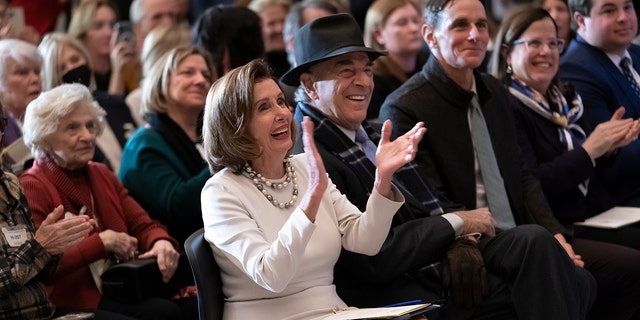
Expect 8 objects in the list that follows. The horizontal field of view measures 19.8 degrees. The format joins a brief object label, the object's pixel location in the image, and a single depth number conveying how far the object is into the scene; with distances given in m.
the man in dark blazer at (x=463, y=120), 7.31
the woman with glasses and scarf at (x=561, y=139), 7.59
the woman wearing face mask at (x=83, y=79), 9.12
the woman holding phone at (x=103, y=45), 11.84
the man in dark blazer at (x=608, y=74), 8.80
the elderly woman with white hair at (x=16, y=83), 7.92
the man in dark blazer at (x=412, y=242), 6.29
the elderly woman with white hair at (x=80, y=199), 6.74
